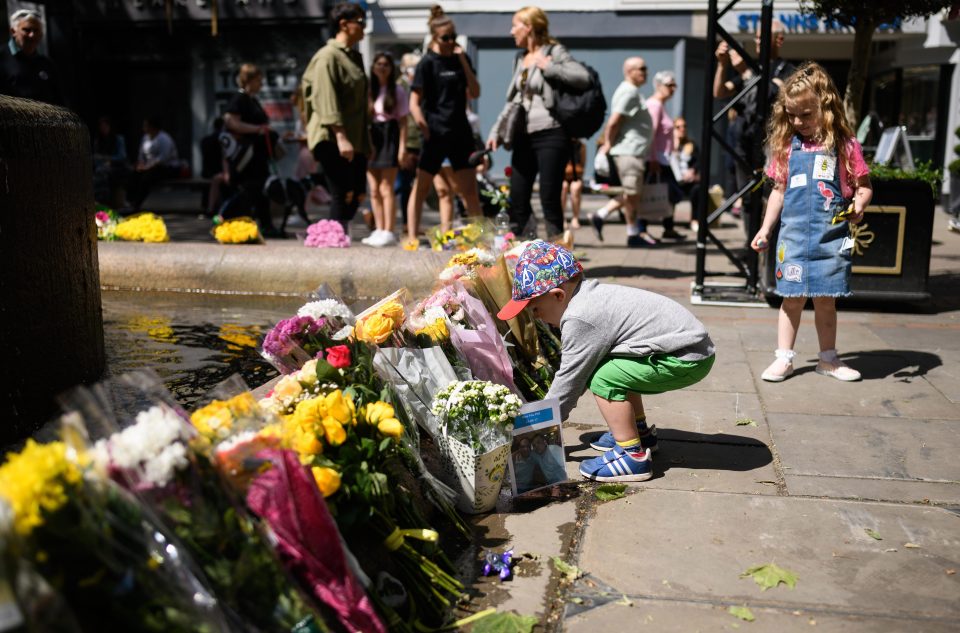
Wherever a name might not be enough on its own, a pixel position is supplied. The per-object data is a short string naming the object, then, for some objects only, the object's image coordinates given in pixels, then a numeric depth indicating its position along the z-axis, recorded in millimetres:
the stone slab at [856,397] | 4477
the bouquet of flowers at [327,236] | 7180
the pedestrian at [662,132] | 10586
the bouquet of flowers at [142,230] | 7746
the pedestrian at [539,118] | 7305
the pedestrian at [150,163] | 14820
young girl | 4844
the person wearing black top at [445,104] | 7980
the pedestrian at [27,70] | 7621
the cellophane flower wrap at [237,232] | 7555
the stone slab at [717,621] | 2514
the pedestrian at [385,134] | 9312
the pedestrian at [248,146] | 9945
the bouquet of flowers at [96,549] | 1655
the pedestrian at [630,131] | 9844
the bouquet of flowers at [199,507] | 1884
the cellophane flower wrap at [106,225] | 7719
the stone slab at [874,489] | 3412
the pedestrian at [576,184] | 11586
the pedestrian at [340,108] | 7410
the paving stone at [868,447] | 3689
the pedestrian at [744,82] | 7504
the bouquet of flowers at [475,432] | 3139
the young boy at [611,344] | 3512
